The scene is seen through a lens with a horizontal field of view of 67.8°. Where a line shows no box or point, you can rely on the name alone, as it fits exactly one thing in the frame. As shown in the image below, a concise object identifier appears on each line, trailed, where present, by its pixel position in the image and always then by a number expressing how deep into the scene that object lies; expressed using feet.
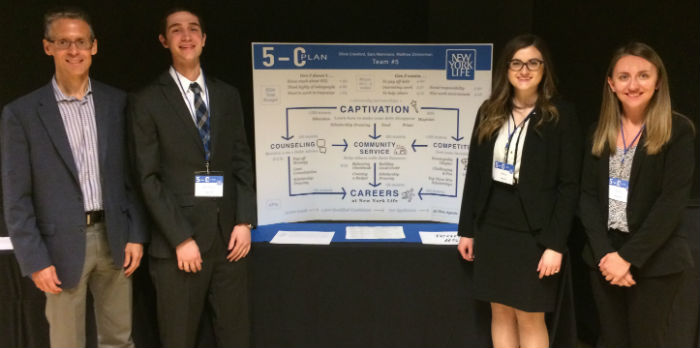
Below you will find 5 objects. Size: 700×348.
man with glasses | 6.34
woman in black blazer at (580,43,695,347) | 6.18
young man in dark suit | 6.67
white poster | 8.98
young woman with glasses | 6.55
